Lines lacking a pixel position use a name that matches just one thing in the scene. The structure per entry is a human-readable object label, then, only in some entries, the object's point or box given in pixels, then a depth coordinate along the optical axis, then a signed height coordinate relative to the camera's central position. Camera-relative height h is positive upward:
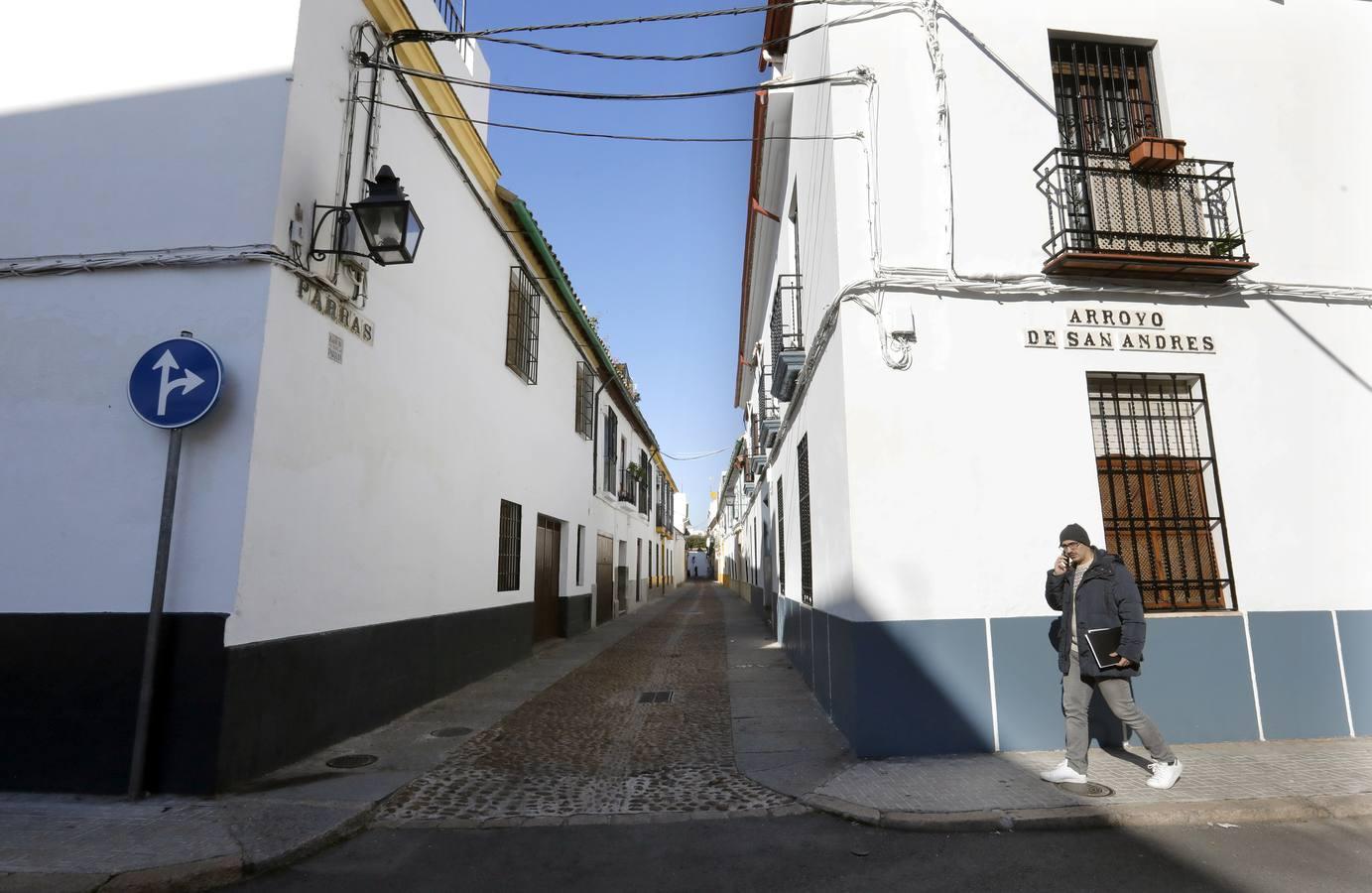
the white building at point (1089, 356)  5.36 +1.75
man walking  4.45 -0.42
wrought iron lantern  5.41 +2.69
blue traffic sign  4.53 +1.24
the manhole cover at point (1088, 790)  4.31 -1.23
